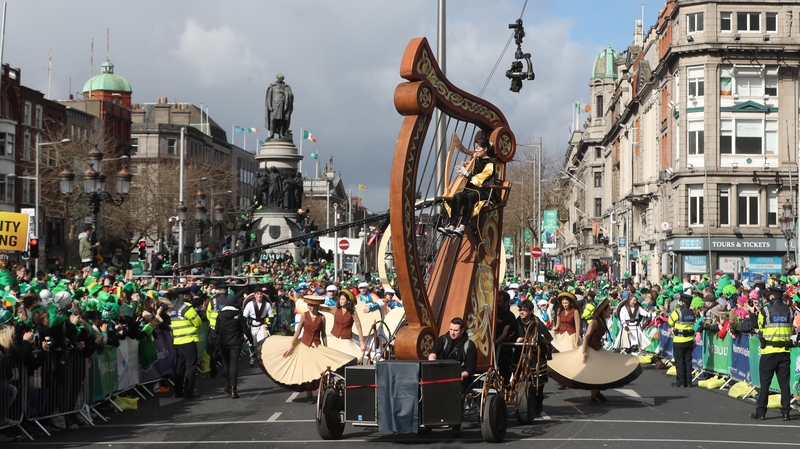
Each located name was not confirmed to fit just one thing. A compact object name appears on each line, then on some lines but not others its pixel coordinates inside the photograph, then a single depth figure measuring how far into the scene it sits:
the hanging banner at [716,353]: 19.41
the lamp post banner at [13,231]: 23.08
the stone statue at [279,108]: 51.31
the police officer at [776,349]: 14.84
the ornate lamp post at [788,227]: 41.50
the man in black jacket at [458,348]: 12.96
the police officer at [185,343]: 17.58
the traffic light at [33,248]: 27.21
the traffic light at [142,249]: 32.73
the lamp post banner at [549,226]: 65.44
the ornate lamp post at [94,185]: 24.16
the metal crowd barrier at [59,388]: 13.50
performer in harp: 14.44
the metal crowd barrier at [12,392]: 12.65
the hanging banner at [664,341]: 24.55
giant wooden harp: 12.78
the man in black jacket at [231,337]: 17.88
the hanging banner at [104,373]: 15.41
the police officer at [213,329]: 21.73
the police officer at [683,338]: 19.48
